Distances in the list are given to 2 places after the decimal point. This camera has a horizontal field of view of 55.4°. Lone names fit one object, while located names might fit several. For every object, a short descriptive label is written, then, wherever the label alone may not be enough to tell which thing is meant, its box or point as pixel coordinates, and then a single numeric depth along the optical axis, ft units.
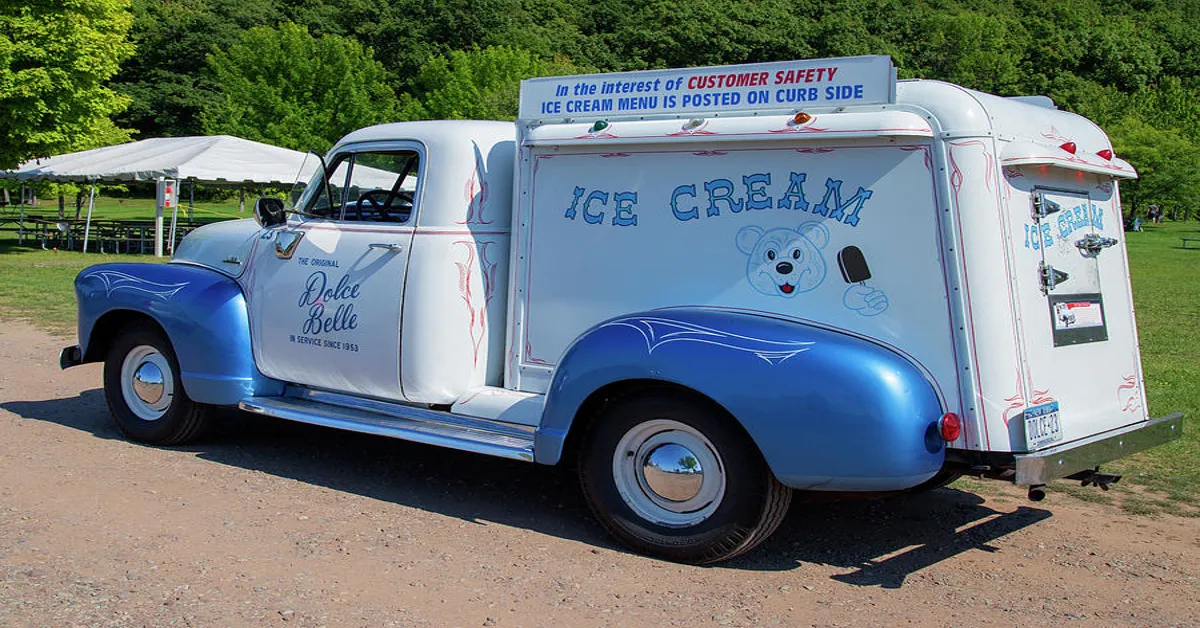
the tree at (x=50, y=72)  76.38
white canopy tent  78.74
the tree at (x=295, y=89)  147.95
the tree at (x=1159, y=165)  215.31
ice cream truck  16.02
